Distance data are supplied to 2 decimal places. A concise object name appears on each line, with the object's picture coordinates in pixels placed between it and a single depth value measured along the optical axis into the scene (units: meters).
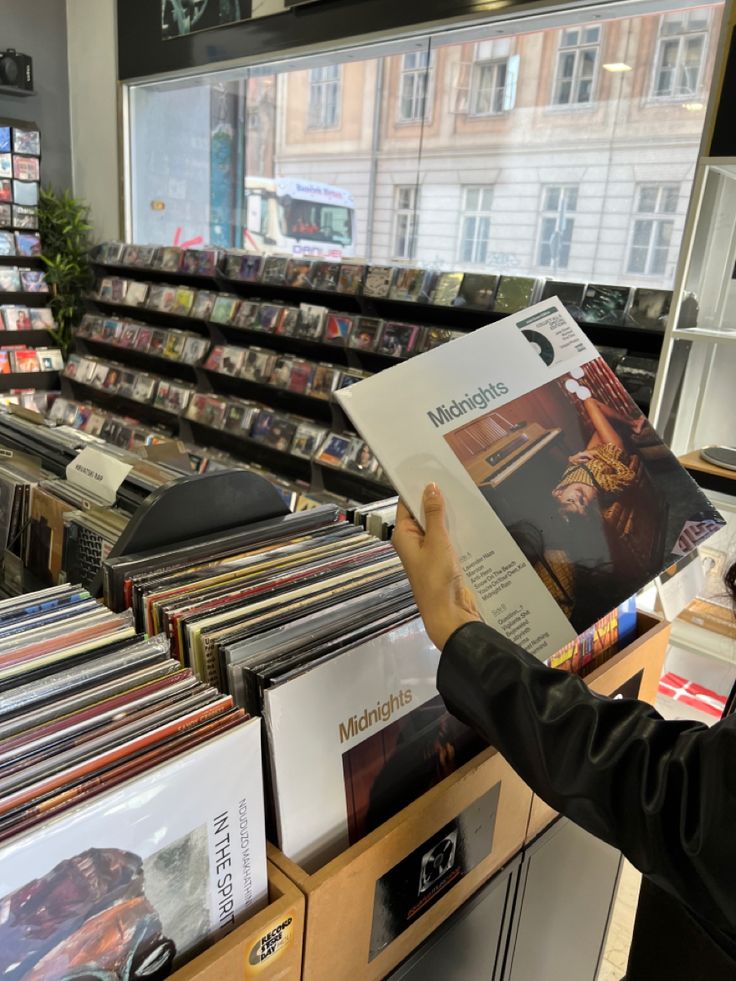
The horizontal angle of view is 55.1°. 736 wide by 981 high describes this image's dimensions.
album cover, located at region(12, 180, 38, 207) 5.04
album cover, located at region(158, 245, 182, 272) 4.60
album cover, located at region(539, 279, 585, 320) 2.85
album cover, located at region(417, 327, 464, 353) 3.30
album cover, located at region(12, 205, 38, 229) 5.10
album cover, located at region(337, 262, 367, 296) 3.61
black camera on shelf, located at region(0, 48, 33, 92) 4.84
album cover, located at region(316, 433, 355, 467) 3.78
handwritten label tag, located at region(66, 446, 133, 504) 1.19
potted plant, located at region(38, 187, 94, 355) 5.28
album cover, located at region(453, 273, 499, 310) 3.15
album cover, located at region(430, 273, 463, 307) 3.27
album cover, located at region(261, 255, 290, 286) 3.98
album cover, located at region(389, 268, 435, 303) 3.37
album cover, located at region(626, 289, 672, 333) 2.65
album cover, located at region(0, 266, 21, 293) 5.18
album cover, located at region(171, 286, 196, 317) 4.52
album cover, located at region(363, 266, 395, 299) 3.51
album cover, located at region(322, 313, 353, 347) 3.68
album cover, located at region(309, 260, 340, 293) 3.74
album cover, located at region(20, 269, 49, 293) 5.28
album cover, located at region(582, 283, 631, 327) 2.75
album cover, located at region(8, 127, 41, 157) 4.97
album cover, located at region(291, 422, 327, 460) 3.88
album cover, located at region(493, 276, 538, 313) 3.03
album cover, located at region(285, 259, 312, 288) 3.86
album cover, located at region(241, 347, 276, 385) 4.10
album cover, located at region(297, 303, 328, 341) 3.80
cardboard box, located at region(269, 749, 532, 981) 0.74
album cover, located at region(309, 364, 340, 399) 3.78
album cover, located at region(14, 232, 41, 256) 5.16
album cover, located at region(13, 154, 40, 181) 5.00
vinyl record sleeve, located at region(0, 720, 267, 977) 0.55
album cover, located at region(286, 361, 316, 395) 3.88
